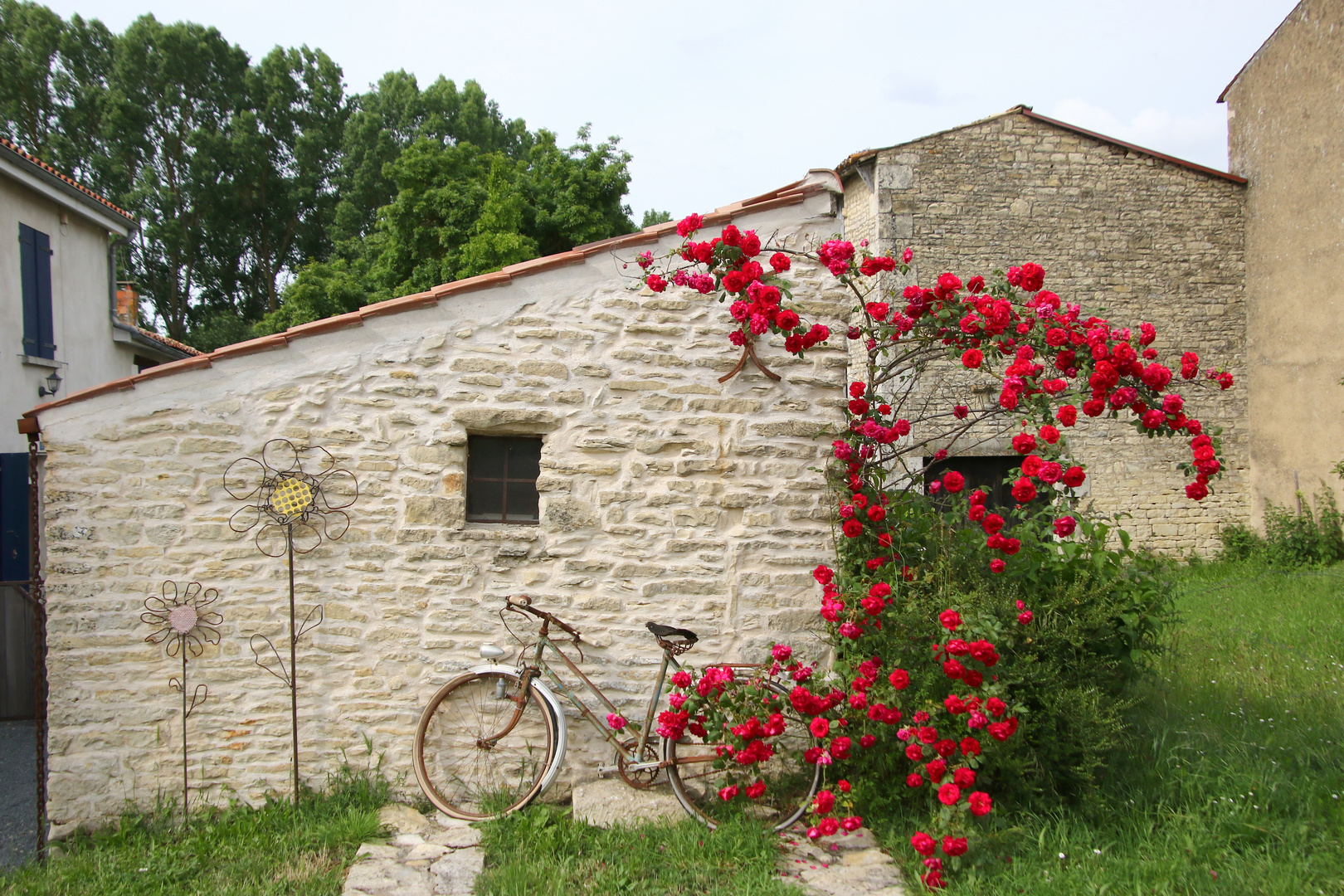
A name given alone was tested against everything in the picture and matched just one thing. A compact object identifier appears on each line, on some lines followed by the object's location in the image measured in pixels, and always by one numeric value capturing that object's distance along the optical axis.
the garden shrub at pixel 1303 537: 9.47
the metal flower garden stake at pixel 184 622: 3.96
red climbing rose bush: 3.53
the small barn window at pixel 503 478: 4.29
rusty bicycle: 3.99
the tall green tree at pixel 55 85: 21.83
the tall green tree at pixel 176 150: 23.22
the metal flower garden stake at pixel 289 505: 4.04
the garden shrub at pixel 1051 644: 3.70
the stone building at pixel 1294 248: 9.34
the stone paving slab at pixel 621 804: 3.87
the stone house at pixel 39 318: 6.35
